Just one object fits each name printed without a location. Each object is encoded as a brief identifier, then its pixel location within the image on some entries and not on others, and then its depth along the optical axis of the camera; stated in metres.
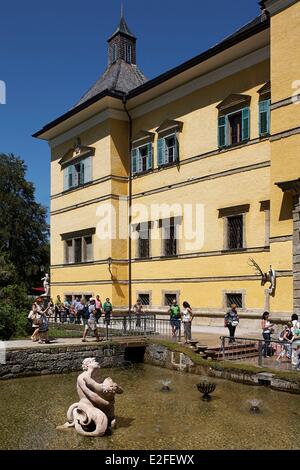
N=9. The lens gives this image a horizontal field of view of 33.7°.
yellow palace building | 17.98
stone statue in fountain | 9.39
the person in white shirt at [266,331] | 15.30
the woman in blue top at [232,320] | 17.59
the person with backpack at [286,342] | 14.27
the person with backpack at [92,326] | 18.14
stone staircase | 15.89
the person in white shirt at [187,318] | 17.86
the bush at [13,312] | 19.22
